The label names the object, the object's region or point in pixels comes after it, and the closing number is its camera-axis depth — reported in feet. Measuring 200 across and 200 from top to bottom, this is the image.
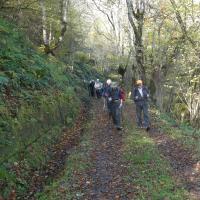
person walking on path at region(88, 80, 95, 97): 118.62
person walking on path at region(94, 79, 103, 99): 117.61
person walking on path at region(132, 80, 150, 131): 54.03
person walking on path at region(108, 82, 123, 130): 55.83
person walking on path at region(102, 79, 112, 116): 57.37
